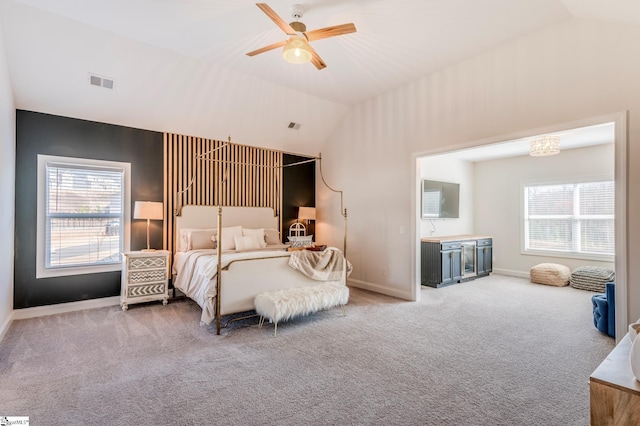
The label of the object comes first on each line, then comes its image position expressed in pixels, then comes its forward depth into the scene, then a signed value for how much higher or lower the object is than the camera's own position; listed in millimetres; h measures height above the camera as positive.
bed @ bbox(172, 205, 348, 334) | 3545 -624
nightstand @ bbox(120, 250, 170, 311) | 4328 -896
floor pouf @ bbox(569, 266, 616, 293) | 5391 -1112
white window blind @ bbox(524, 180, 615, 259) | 5969 -76
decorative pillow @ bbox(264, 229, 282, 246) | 5695 -412
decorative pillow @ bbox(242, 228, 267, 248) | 5340 -322
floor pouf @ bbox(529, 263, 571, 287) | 5863 -1139
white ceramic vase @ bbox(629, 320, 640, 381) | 1129 -529
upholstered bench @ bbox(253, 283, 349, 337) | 3443 -1016
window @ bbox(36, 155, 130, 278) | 4191 -9
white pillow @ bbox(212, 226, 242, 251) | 4969 -352
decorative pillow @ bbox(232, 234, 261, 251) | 4988 -457
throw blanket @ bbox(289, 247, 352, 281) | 4082 -664
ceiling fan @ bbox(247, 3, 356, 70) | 2734 +1649
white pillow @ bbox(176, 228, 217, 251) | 4855 -379
